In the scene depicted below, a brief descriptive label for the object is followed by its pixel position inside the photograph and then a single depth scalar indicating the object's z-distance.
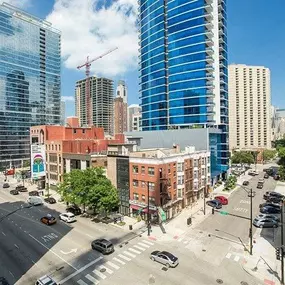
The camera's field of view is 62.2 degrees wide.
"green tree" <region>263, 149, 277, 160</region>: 144.62
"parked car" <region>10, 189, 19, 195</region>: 70.88
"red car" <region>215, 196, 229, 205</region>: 57.03
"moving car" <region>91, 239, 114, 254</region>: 32.41
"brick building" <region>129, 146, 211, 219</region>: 44.75
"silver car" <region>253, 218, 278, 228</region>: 41.69
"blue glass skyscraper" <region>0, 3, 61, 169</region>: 138.38
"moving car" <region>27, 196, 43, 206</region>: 57.97
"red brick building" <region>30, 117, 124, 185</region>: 61.51
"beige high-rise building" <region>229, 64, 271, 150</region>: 181.62
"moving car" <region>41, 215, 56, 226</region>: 44.47
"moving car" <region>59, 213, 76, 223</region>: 45.17
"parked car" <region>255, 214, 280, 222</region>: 43.59
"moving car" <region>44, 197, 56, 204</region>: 60.03
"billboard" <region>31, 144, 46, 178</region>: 39.27
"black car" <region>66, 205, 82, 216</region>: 50.16
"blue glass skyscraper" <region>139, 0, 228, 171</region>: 89.75
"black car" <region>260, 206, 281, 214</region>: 49.12
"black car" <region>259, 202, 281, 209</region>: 51.22
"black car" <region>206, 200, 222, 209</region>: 54.00
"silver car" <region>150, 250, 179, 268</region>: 29.00
